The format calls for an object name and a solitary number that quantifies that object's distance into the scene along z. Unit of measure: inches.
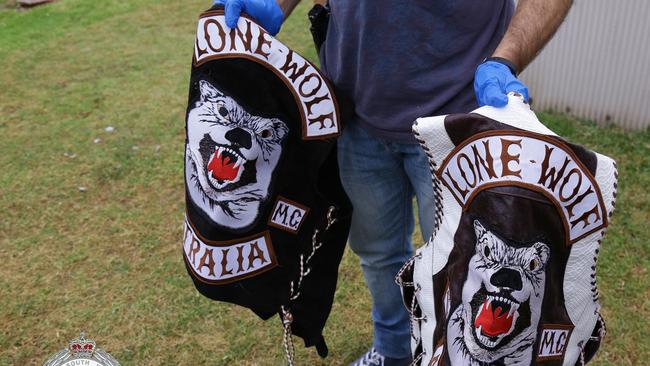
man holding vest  56.1
